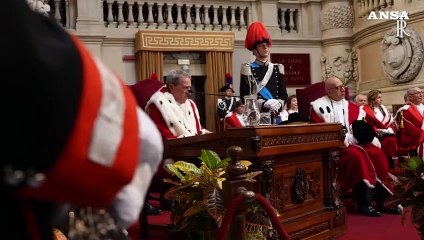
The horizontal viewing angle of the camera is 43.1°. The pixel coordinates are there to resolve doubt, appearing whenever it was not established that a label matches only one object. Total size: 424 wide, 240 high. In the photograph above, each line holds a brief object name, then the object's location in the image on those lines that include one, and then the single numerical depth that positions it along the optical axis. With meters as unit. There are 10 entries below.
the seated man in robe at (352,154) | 5.04
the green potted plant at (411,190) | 3.17
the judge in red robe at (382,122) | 6.56
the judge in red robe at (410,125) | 6.31
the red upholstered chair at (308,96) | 5.36
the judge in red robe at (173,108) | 4.41
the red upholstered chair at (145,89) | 4.79
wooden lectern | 3.28
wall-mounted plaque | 11.16
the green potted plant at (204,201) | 2.92
